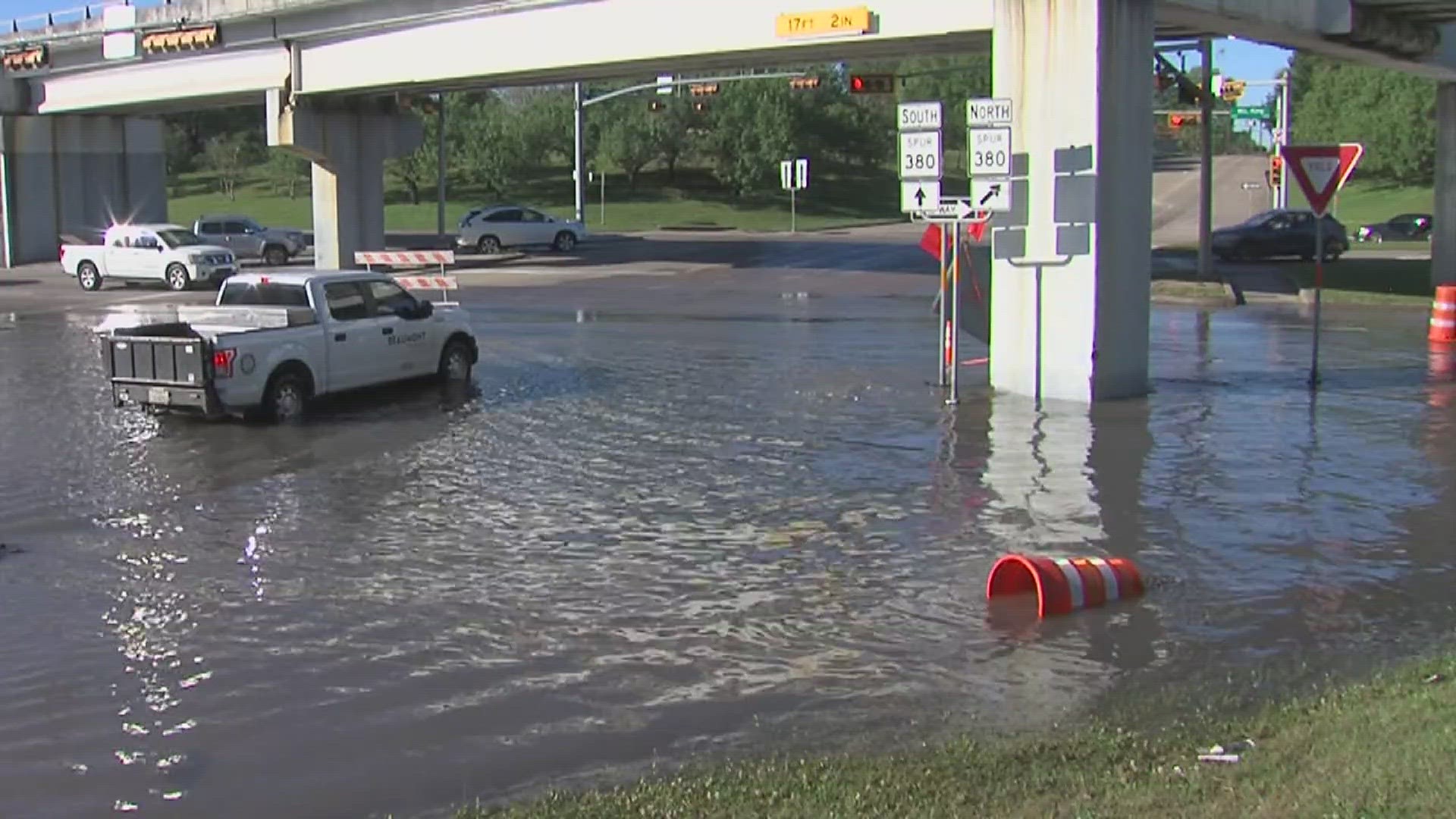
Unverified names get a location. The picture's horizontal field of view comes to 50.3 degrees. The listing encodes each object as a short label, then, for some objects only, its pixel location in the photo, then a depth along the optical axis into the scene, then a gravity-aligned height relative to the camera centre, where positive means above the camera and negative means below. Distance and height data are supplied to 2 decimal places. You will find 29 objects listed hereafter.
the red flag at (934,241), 18.05 +0.21
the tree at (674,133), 88.38 +7.40
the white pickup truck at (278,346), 15.65 -0.84
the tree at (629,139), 87.56 +6.96
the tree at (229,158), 91.00 +6.61
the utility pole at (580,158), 57.88 +4.03
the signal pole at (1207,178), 34.25 +1.74
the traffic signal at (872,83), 48.91 +5.58
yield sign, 17.97 +1.00
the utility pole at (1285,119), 54.59 +4.89
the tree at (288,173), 87.56 +5.29
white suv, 53.50 +1.16
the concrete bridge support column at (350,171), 42.12 +2.61
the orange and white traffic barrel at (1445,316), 24.02 -0.96
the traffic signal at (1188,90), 37.91 +4.07
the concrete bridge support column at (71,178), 51.31 +3.07
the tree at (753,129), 87.44 +7.46
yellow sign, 26.38 +4.14
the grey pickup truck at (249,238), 49.59 +0.90
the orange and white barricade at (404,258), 23.78 +0.11
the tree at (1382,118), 79.38 +7.20
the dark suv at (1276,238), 45.61 +0.51
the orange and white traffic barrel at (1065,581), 8.66 -1.85
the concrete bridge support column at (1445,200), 35.47 +1.23
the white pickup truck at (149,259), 39.06 +0.23
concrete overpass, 17.14 +3.76
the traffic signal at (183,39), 40.50 +5.96
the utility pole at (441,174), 52.62 +3.08
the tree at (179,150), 102.94 +7.77
